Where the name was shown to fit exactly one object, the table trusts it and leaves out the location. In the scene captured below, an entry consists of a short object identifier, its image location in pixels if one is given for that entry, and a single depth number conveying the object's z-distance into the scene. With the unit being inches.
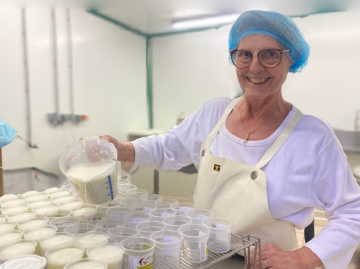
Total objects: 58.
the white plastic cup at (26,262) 24.0
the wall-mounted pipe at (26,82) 74.9
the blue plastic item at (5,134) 62.0
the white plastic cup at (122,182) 51.7
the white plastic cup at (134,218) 34.1
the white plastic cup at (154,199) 42.5
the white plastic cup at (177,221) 34.7
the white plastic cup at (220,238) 30.8
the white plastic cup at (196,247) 28.7
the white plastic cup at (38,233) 29.5
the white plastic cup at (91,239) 28.3
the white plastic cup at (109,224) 32.6
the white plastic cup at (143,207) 38.9
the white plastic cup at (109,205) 39.1
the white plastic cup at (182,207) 37.9
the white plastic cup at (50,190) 48.7
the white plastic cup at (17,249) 26.4
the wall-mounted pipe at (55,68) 82.2
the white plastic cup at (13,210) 38.4
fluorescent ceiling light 83.2
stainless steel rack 27.7
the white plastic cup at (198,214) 35.0
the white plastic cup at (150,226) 32.7
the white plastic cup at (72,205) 41.1
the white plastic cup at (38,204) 41.4
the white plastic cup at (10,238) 28.6
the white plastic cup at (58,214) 38.0
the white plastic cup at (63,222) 33.6
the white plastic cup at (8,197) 44.4
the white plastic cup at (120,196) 43.5
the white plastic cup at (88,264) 24.6
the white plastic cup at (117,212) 36.8
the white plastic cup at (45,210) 38.5
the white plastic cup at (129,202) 41.3
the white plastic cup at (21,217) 35.7
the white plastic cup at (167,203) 40.8
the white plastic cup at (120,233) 29.9
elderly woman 35.8
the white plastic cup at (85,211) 38.2
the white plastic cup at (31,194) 47.4
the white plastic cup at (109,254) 25.5
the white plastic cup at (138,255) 25.9
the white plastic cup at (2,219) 35.5
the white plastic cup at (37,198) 44.8
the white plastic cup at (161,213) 36.0
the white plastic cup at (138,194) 44.4
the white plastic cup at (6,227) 31.8
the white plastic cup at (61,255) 25.2
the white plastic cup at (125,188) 48.1
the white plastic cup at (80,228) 32.5
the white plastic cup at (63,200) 43.5
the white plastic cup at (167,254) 27.6
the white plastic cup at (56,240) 28.3
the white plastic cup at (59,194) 46.2
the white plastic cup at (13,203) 41.5
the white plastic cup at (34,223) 33.3
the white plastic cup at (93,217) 35.8
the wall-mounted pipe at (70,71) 86.0
